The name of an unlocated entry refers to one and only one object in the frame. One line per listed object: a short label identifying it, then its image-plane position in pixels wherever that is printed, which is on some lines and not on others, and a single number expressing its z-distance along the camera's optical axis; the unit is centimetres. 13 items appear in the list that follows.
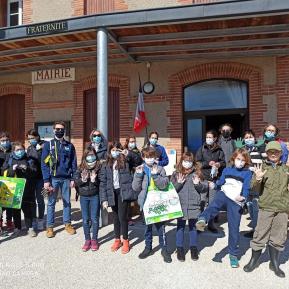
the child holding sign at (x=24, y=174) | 549
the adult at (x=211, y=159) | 549
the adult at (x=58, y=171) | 547
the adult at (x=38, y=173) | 577
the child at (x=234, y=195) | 421
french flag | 907
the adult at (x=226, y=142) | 592
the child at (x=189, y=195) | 443
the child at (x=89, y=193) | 487
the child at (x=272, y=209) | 398
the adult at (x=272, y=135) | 504
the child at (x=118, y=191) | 478
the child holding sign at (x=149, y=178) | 445
